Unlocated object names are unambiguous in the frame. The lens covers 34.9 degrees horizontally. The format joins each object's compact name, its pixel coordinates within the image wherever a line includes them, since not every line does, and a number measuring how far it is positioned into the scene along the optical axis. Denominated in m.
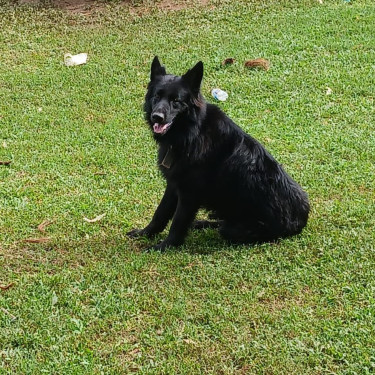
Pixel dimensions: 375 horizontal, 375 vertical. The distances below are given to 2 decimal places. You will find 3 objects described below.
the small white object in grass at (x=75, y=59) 9.55
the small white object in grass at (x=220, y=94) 8.15
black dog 4.89
